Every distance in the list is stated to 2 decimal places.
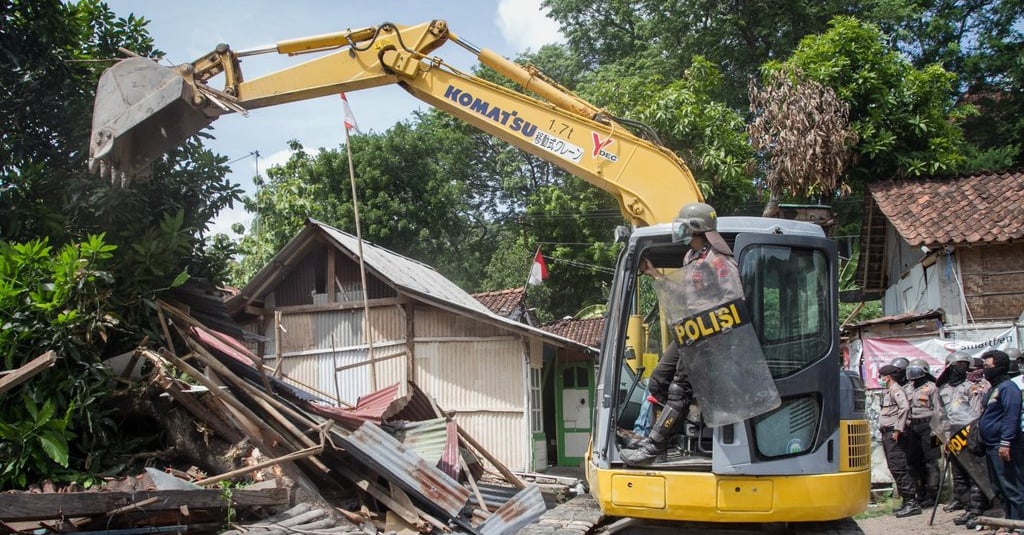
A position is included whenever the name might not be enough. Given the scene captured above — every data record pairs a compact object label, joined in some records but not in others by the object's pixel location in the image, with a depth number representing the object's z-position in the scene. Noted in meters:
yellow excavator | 5.24
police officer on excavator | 5.09
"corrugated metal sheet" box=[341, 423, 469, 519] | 8.55
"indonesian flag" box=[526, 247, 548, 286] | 20.28
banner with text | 11.93
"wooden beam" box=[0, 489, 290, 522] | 5.97
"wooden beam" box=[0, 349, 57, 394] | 6.56
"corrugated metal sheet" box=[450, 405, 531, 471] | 15.07
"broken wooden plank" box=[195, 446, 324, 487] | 7.53
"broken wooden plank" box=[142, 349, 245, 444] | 7.80
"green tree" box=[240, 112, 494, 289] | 24.83
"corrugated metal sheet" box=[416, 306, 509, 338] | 15.44
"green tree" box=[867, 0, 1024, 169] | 23.30
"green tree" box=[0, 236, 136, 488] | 6.86
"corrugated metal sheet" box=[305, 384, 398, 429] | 9.52
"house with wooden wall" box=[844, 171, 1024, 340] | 13.20
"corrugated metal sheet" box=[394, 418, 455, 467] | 9.91
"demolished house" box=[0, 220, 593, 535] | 7.35
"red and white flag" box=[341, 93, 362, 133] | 13.71
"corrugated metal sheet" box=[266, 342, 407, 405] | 15.59
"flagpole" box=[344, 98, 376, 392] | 13.85
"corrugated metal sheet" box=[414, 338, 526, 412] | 15.21
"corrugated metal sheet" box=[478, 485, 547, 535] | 8.37
